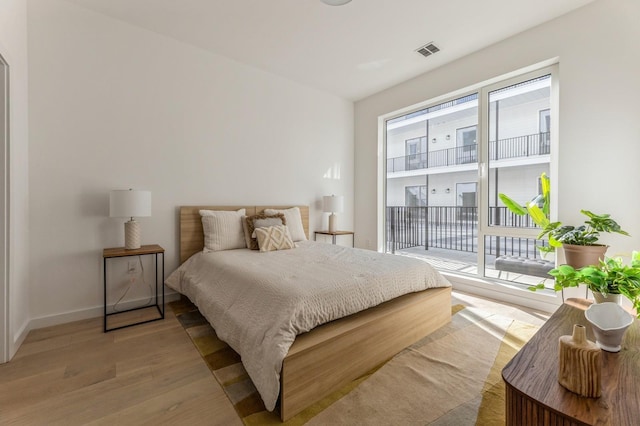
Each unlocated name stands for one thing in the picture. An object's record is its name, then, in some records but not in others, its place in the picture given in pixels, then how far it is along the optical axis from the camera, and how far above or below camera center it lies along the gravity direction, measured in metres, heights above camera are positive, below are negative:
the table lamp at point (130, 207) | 2.35 +0.02
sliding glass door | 3.03 +0.51
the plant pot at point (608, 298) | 1.28 -0.41
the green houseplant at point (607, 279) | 1.18 -0.30
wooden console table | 0.80 -0.58
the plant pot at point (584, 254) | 2.21 -0.35
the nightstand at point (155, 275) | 2.33 -0.70
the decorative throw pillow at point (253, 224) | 2.95 -0.15
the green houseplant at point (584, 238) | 2.20 -0.23
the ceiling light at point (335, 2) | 2.36 +1.79
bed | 1.40 -0.75
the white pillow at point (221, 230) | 2.90 -0.22
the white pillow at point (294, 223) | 3.46 -0.16
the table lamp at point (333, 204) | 4.04 +0.09
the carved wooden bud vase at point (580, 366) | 0.87 -0.49
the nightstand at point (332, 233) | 4.07 -0.34
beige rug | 1.39 -1.02
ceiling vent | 3.05 +1.83
